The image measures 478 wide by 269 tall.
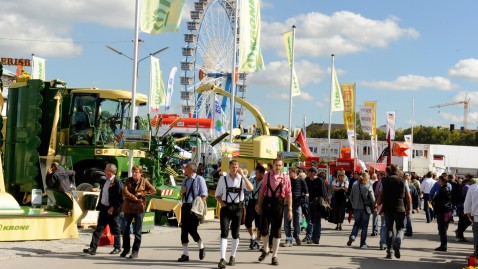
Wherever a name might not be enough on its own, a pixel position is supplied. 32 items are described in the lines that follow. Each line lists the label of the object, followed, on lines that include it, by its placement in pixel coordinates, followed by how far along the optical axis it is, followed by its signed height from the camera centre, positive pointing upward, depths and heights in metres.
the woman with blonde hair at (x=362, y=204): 15.64 -1.02
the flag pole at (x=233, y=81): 29.97 +2.97
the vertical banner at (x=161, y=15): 20.97 +3.95
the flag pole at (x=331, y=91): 41.53 +3.74
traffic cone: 14.00 -1.73
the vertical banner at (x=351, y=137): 39.68 +1.07
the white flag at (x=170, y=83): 42.73 +4.02
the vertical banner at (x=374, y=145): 42.31 +0.69
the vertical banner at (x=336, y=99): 41.22 +3.26
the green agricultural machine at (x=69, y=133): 17.64 +0.38
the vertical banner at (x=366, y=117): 39.28 +2.16
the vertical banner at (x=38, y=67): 31.67 +3.51
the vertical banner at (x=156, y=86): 35.62 +3.25
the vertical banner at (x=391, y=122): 38.03 +1.88
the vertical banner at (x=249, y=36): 28.06 +4.59
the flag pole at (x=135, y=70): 21.48 +2.58
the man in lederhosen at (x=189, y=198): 12.01 -0.78
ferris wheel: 58.38 +7.32
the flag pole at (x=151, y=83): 35.50 +3.32
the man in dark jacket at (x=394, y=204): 13.71 -0.88
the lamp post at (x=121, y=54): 28.54 +4.02
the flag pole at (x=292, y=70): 35.53 +4.20
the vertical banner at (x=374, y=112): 39.87 +2.49
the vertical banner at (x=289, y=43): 35.38 +5.45
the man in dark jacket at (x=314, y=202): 16.36 -1.09
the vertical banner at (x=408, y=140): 53.75 +1.38
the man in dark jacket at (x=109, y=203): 12.58 -0.95
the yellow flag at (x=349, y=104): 39.03 +2.85
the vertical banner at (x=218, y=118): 40.46 +1.92
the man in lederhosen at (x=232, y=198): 11.82 -0.75
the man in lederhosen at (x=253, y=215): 14.31 -1.24
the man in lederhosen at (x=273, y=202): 12.29 -0.83
